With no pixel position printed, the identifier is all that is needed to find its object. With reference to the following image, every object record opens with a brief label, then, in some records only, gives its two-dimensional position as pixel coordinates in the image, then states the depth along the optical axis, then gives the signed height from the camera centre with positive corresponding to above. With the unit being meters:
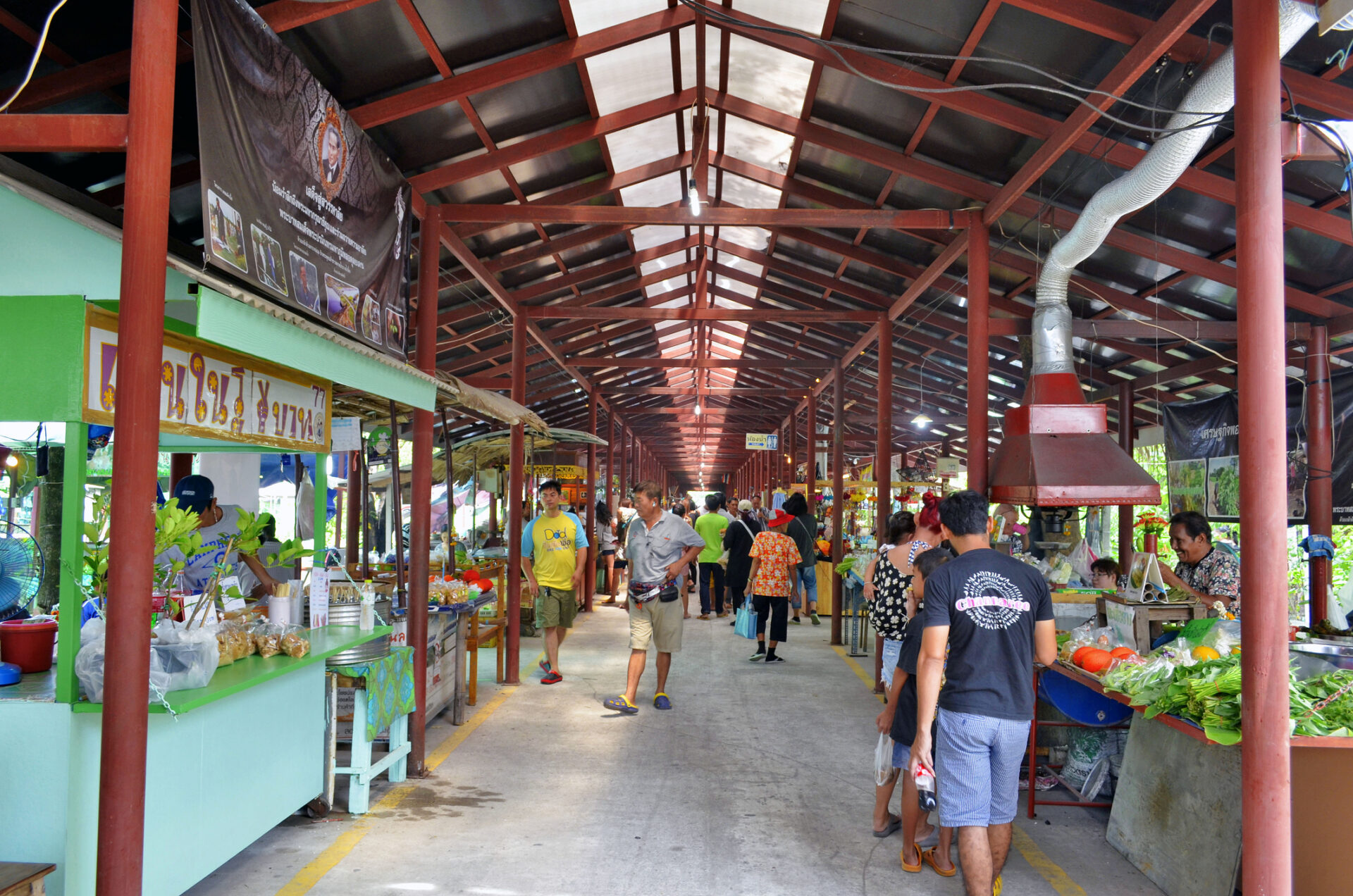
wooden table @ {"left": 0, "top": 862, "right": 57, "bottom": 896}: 2.94 -1.29
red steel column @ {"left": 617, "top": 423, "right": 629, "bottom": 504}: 22.25 +1.12
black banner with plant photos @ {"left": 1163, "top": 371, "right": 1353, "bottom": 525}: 8.62 +0.58
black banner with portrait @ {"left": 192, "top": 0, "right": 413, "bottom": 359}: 3.71 +1.57
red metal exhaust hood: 5.94 +0.33
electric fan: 4.18 -0.37
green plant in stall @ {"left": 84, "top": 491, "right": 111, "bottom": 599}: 3.51 -0.23
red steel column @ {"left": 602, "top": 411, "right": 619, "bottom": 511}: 17.61 +1.08
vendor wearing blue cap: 6.46 -0.15
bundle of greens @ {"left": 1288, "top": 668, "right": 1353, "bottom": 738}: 3.68 -0.84
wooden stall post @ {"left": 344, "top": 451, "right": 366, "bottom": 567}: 11.97 -0.17
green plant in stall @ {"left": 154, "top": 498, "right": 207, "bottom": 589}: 3.59 -0.15
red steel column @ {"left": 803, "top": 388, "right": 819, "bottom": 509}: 15.63 +0.75
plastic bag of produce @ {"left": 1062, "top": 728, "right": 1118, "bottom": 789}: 5.43 -1.50
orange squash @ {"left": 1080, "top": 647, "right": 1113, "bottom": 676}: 4.85 -0.84
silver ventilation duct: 4.30 +1.84
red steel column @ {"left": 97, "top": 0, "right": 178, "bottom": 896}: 2.92 +0.12
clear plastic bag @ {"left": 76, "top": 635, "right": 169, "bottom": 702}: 3.34 -0.66
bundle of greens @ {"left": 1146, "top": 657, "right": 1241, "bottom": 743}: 3.72 -0.82
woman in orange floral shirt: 9.76 -0.85
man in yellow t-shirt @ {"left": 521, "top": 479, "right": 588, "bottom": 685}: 8.20 -0.59
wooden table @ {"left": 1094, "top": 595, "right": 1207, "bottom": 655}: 5.35 -0.65
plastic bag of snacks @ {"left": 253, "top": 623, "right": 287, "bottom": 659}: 4.38 -0.71
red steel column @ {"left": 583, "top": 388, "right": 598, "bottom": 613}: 13.96 -0.33
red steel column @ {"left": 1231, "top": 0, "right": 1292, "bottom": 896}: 3.35 +0.37
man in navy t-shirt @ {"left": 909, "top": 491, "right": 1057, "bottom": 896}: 3.66 -0.77
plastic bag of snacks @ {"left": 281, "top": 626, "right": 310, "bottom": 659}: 4.45 -0.75
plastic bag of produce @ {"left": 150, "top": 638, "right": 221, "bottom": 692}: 3.51 -0.67
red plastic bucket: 3.75 -0.64
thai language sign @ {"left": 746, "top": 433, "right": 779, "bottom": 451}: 19.75 +1.31
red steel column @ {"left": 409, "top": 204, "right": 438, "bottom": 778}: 5.91 +0.05
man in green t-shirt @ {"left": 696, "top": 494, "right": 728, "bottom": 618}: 13.12 -0.88
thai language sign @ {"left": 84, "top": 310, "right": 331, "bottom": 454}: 3.38 +0.48
